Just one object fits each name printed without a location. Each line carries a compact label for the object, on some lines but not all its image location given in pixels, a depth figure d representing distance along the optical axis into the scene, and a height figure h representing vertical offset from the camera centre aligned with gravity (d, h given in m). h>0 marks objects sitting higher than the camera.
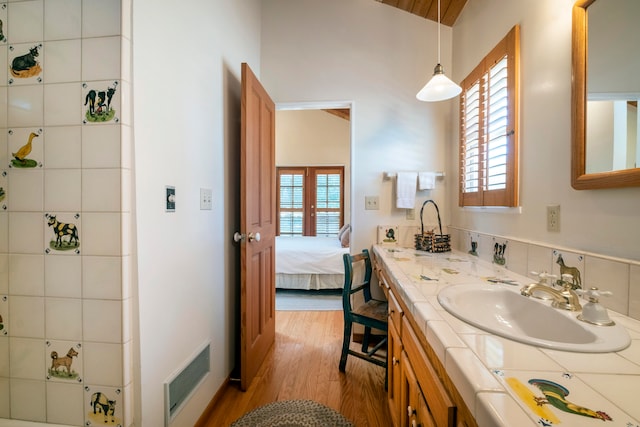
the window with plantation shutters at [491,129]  1.31 +0.46
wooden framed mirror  0.90 +0.37
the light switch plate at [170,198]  1.09 +0.04
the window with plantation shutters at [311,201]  5.68 +0.14
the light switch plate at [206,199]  1.38 +0.04
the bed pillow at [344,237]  3.63 -0.41
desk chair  1.67 -0.69
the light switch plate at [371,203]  2.21 +0.04
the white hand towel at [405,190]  2.12 +0.14
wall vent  1.08 -0.80
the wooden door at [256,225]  1.58 -0.12
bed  3.30 -0.76
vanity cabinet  0.59 -0.50
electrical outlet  1.04 -0.04
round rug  1.38 -1.12
